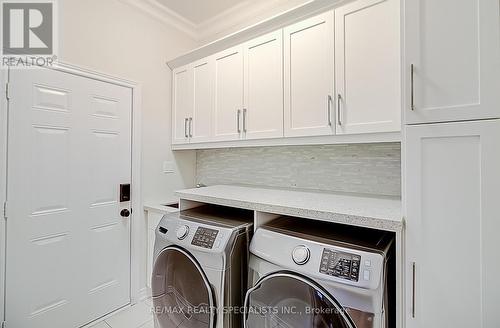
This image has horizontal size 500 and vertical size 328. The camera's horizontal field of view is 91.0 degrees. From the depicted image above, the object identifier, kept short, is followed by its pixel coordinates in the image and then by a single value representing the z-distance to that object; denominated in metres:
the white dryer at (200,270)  1.35
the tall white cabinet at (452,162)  0.89
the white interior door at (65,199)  1.65
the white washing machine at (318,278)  0.98
